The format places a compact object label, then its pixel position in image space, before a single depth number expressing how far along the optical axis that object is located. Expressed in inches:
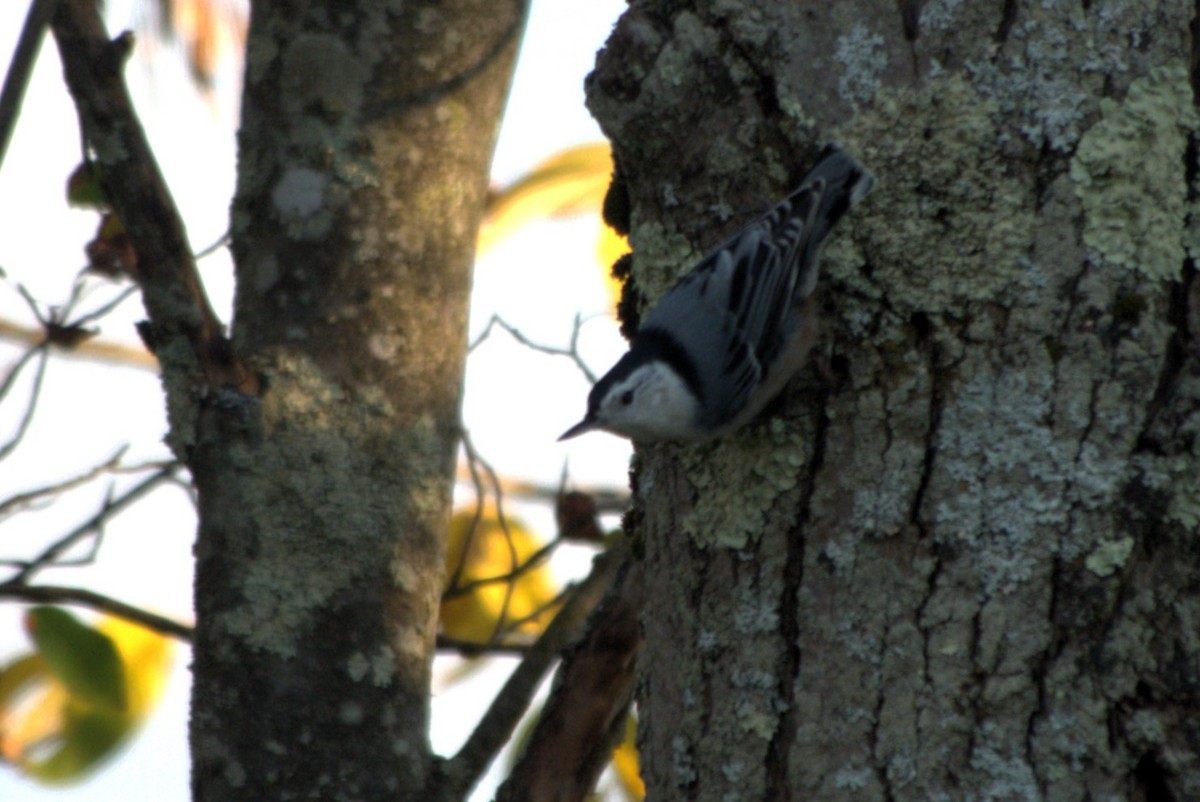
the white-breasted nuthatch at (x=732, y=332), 154.2
